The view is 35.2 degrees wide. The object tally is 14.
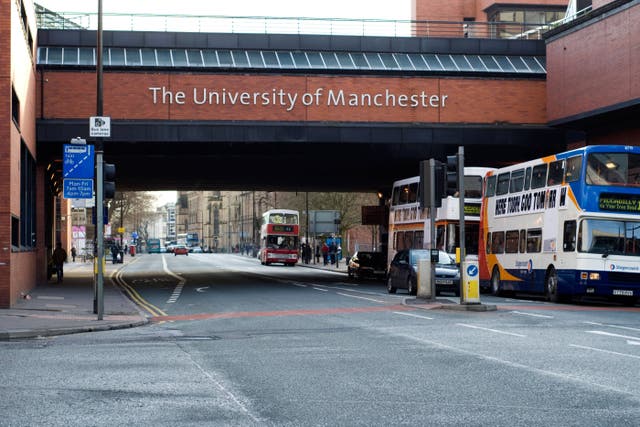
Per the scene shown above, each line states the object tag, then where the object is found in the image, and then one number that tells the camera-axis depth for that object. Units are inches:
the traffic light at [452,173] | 965.8
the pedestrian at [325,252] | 3011.3
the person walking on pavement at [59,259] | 1704.0
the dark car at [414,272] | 1264.8
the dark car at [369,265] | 1952.5
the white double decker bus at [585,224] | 1074.7
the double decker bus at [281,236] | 2942.9
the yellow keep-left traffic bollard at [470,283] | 948.0
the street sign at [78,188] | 871.8
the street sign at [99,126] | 855.7
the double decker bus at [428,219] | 1434.5
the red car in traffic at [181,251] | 5059.1
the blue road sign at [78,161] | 872.3
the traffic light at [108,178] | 869.2
